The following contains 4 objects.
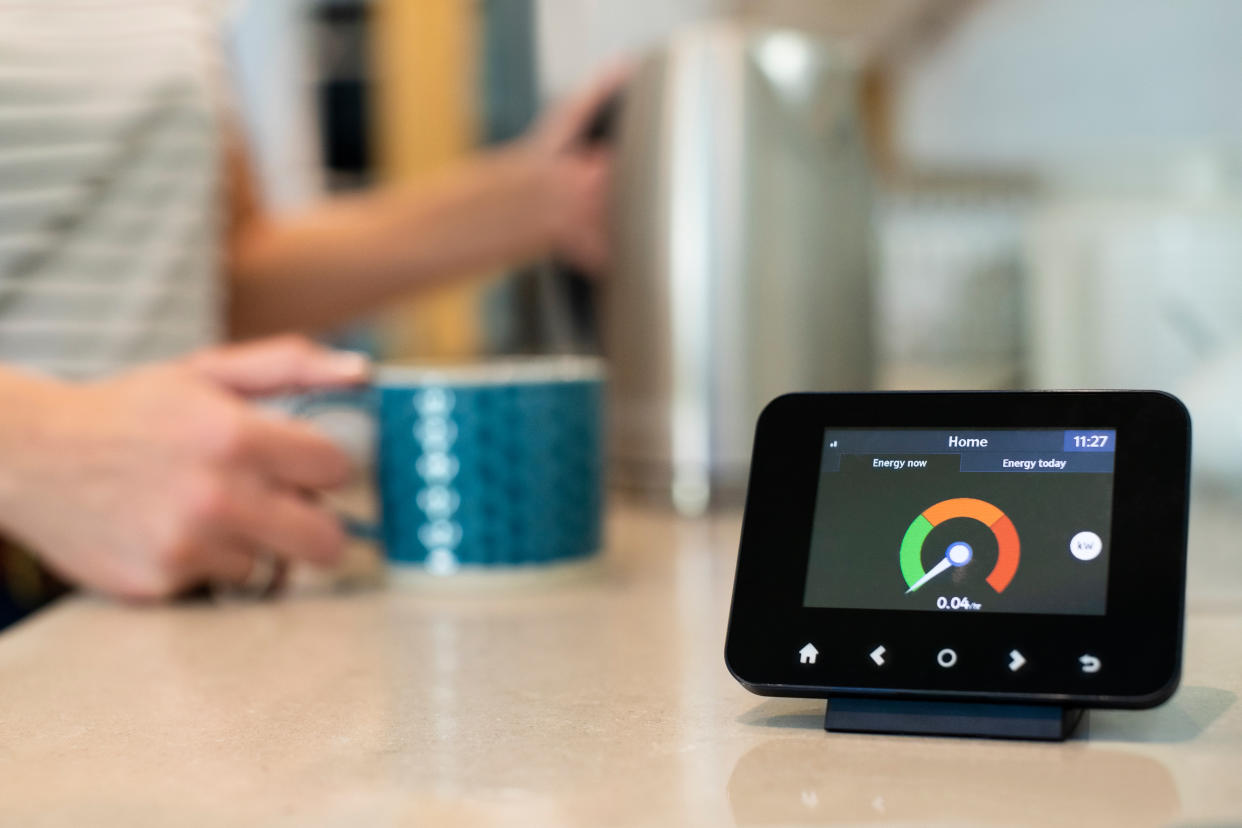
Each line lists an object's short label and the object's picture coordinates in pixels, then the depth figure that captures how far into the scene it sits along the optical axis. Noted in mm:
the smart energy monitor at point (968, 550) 324
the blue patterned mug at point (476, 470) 583
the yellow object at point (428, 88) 2986
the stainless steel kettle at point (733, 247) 792
